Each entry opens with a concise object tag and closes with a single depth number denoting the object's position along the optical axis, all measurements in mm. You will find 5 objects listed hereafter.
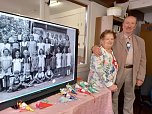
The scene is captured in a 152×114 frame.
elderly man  2148
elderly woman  1723
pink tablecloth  1082
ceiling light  2320
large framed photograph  999
